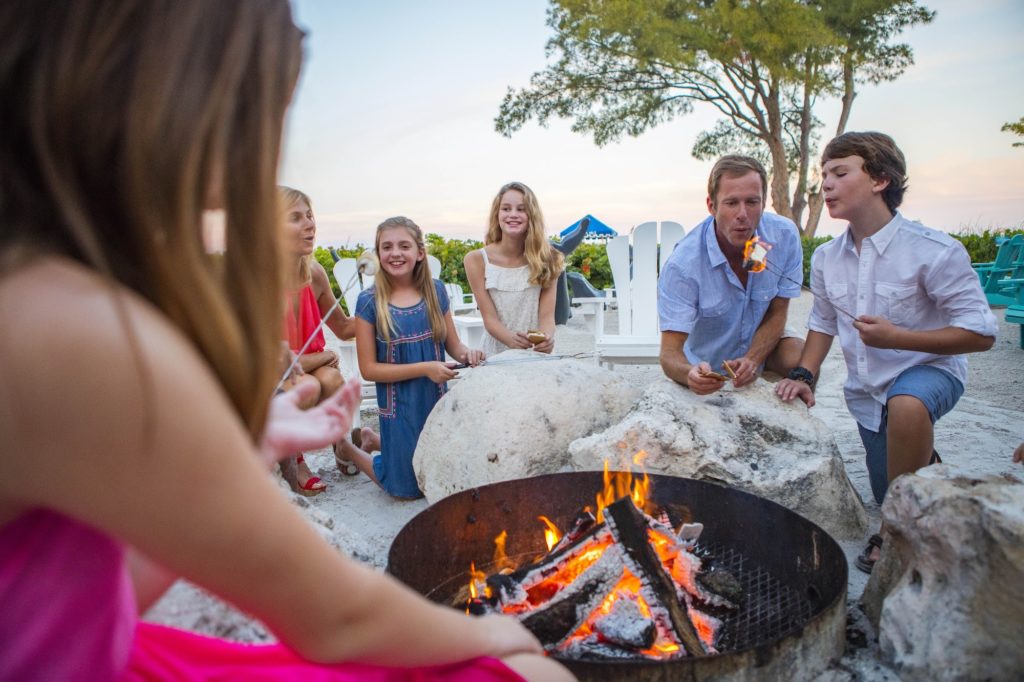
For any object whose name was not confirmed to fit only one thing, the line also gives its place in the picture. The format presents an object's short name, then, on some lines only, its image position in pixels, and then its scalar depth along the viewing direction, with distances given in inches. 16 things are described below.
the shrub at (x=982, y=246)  573.3
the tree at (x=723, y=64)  652.1
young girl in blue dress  158.1
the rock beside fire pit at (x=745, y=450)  113.0
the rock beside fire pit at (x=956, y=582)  70.6
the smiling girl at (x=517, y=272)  190.5
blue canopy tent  703.1
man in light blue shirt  138.0
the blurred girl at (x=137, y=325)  23.7
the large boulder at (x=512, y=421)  127.9
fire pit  67.5
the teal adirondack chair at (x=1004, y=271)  387.5
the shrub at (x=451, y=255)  513.3
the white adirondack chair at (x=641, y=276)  259.6
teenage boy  115.3
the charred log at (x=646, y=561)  77.2
